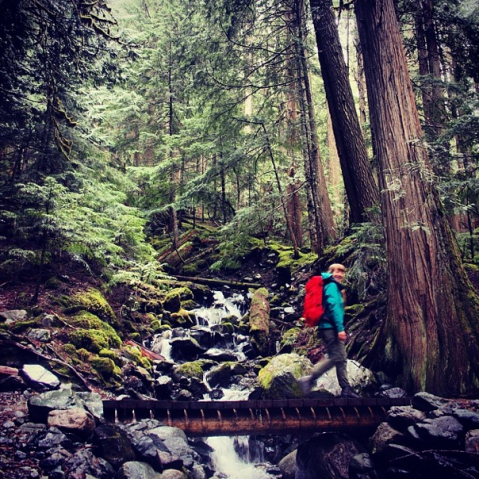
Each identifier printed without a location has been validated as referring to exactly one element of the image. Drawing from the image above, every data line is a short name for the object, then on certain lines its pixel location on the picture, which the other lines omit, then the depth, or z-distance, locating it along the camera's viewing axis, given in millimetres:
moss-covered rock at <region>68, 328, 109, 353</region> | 8156
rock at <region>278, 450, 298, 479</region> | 6546
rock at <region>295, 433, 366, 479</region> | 5746
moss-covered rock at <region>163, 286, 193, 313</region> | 13742
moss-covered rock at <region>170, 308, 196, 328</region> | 13017
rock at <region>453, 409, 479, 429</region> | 4891
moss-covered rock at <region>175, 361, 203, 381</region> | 9352
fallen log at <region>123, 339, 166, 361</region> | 10036
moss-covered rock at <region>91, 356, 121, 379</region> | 7746
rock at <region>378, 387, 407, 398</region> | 6496
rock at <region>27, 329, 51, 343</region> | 7555
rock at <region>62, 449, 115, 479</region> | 4316
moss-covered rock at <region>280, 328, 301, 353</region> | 10159
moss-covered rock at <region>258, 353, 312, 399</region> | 7422
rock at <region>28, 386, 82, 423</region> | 4980
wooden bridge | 5936
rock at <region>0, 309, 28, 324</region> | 7783
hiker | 5617
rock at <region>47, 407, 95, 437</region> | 4824
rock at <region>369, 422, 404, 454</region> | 5315
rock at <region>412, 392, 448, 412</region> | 5371
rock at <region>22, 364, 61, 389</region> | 5977
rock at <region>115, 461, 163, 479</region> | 4703
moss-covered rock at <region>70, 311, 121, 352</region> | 8930
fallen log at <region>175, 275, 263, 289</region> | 16173
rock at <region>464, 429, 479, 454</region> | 4605
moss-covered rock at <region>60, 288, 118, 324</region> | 9570
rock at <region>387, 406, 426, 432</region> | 5277
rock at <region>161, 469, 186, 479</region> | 5152
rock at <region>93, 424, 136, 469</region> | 4844
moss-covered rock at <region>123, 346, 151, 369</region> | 9141
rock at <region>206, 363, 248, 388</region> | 9578
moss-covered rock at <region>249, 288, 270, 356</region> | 11273
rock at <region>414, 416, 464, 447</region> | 4797
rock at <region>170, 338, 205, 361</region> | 10930
